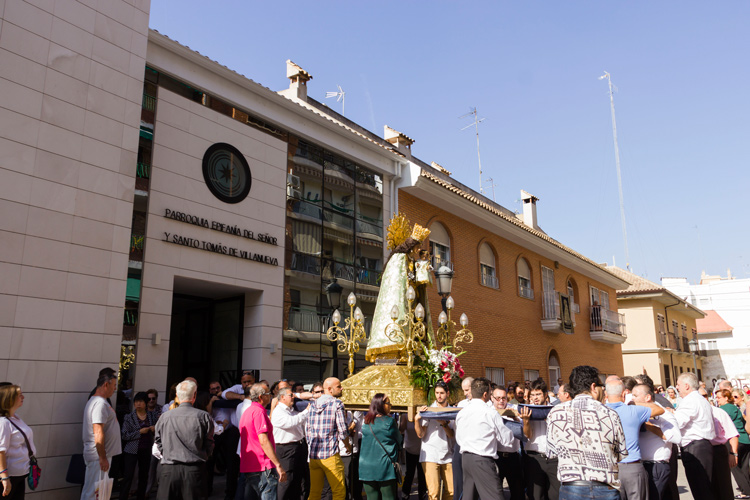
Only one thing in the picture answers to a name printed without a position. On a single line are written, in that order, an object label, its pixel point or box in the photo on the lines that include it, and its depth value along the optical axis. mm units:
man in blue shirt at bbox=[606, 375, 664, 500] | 5289
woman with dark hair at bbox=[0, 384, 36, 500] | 5141
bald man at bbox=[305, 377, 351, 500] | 6613
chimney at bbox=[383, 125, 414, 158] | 20094
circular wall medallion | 11445
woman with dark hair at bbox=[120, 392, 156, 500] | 8156
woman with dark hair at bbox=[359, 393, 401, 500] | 6500
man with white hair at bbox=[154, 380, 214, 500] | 5500
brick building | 17438
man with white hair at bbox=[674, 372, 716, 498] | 6805
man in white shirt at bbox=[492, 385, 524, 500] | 7426
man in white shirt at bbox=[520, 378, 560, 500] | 7223
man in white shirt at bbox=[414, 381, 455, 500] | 7223
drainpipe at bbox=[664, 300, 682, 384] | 34000
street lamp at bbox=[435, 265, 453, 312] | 10945
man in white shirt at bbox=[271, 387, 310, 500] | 6883
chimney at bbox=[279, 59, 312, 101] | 16469
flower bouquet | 7770
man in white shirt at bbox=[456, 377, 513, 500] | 6219
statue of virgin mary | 8422
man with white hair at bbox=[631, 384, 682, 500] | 5785
